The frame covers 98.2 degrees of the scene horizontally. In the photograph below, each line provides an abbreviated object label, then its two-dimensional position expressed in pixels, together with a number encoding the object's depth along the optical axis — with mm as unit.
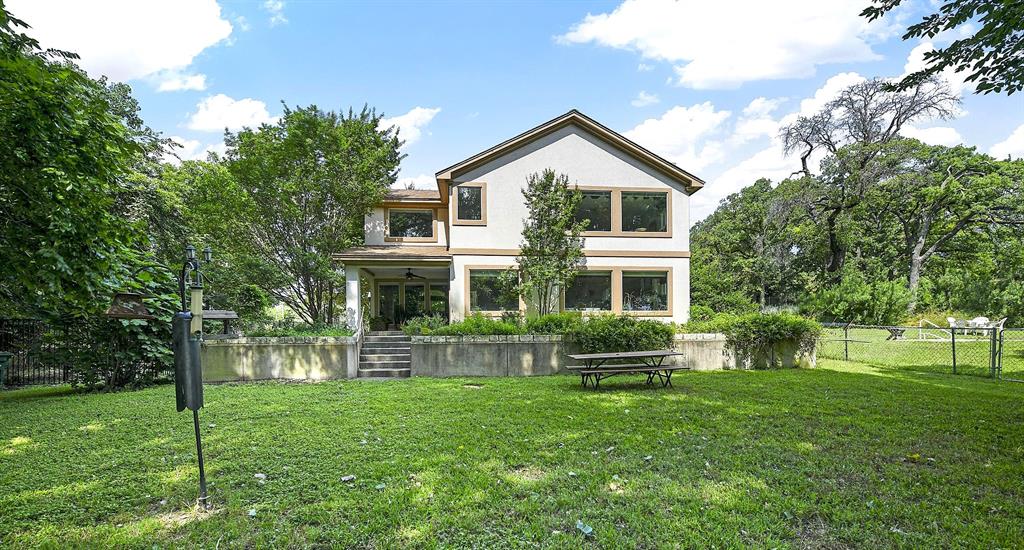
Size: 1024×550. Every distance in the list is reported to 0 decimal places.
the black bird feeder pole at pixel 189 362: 3873
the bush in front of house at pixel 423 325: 12843
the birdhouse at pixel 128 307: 6082
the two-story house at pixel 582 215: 15305
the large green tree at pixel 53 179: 5160
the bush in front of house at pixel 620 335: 11984
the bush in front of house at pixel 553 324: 12453
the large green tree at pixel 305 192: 15008
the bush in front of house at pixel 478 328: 12203
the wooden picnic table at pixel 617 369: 9341
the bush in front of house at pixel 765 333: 12875
